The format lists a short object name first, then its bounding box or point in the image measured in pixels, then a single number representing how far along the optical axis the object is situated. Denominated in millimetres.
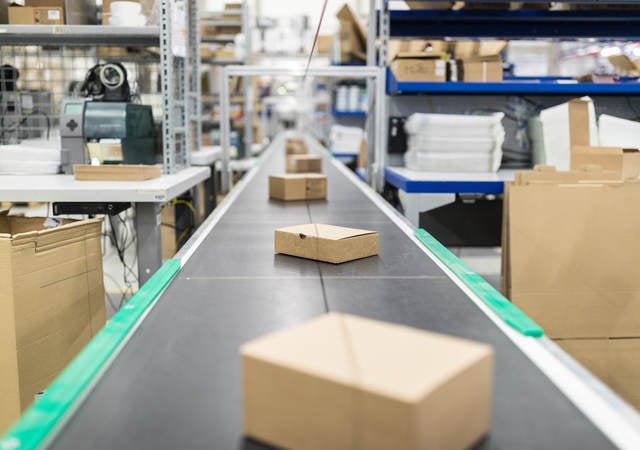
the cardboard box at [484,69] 2955
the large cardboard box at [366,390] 558
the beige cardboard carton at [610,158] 2209
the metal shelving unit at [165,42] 2316
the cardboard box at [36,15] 2465
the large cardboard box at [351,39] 4996
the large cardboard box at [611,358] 1864
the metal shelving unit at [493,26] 3160
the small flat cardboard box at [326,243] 1411
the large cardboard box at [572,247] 1930
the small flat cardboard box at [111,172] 2119
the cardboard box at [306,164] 3467
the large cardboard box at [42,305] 1489
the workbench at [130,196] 1918
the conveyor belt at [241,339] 660
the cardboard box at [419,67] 2943
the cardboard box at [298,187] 2539
